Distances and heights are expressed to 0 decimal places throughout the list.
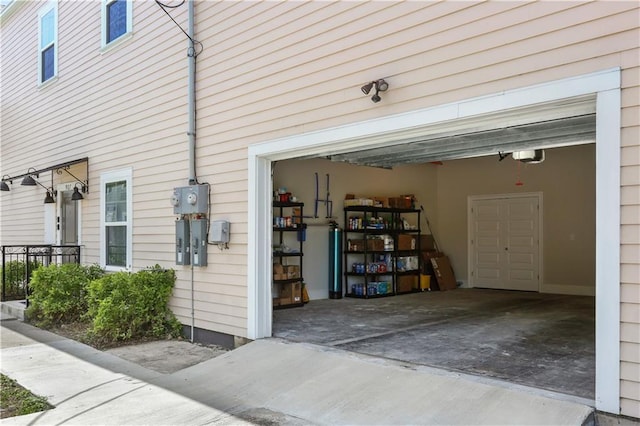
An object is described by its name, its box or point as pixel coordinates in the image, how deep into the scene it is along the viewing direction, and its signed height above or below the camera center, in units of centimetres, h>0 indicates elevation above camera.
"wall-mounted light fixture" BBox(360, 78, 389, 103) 425 +103
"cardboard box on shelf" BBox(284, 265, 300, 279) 820 -105
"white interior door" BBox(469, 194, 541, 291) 1046 -74
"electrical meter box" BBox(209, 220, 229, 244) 569 -27
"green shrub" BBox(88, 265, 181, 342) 604 -121
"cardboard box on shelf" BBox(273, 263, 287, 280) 798 -103
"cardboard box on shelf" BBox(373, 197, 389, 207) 995 +14
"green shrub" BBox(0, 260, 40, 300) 923 -130
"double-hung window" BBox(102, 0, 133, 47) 784 +300
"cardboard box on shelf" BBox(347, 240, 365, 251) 941 -70
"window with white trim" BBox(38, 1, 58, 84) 972 +331
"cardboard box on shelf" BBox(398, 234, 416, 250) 1025 -70
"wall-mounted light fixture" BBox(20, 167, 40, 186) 999 +53
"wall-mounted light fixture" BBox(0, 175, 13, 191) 1126 +55
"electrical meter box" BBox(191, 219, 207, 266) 604 -40
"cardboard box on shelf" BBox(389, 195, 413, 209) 1032 +12
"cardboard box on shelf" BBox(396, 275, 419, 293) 1011 -154
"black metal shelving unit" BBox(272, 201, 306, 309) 809 -67
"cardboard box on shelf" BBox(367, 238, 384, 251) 961 -70
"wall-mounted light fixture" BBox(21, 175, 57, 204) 976 +26
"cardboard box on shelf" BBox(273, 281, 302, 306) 809 -138
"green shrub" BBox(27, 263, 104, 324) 714 -125
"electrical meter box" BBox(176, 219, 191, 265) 623 -42
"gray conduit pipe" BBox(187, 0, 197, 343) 626 +124
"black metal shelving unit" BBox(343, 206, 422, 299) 943 -93
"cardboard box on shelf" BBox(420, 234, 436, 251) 1135 -79
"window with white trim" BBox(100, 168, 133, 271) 760 -20
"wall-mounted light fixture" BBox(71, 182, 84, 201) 867 +20
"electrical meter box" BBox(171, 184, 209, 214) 598 +10
